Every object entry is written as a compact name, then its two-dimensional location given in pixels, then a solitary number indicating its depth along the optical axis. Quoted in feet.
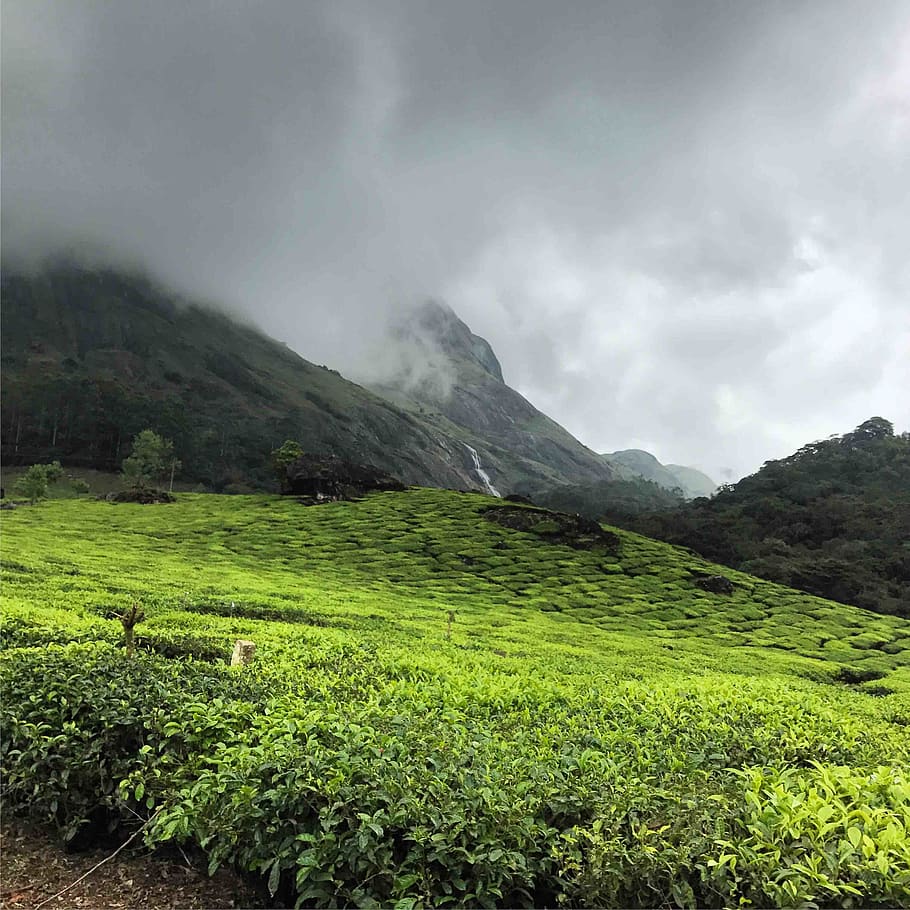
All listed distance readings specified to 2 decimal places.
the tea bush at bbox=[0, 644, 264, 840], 17.31
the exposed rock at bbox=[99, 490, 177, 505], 182.22
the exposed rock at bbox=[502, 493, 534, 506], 197.77
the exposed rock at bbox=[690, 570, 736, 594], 116.78
